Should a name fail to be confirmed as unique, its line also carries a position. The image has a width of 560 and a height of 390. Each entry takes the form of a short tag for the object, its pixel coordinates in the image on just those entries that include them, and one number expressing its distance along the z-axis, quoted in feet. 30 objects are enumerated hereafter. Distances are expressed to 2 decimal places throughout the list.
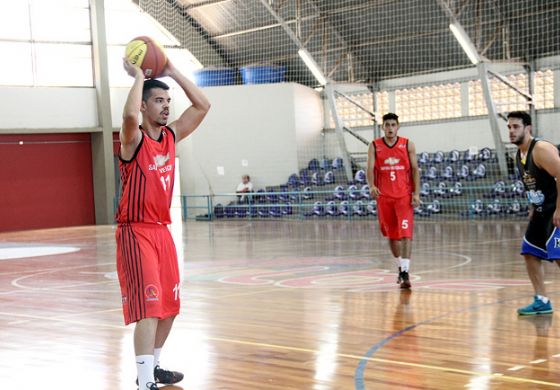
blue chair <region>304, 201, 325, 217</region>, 85.77
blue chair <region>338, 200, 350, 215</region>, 83.51
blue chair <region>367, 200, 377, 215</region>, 81.71
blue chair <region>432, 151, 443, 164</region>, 80.07
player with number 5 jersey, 32.07
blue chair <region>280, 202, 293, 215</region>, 88.99
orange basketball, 16.52
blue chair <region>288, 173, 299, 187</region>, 91.66
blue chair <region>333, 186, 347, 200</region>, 84.44
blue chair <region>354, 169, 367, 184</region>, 84.58
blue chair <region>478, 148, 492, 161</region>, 76.54
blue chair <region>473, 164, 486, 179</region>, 75.20
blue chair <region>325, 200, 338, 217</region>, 85.10
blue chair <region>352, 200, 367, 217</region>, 82.64
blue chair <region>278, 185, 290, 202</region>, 89.99
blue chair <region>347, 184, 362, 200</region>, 83.25
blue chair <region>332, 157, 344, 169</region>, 90.55
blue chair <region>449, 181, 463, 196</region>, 75.05
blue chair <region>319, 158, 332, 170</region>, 91.86
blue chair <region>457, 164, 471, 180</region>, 76.38
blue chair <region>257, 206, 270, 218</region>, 91.15
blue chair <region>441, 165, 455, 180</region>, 77.51
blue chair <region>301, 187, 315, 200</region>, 88.80
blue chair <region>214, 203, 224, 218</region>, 94.32
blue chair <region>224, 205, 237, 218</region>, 93.71
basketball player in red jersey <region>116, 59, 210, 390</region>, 15.88
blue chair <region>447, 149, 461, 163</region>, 78.95
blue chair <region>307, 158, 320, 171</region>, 93.35
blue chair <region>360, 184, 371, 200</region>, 80.47
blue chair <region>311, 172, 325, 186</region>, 89.66
